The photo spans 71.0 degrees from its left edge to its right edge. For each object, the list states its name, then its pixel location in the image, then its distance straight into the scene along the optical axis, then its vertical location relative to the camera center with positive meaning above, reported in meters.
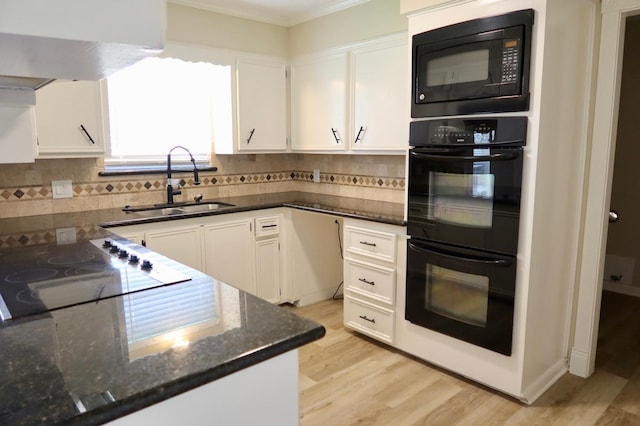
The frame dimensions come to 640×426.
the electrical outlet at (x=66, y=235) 2.15 -0.41
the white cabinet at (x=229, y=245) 2.92 -0.64
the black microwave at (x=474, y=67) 2.12 +0.45
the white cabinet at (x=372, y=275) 2.82 -0.78
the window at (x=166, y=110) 3.28 +0.35
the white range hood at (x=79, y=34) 0.68 +0.19
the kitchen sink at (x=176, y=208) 3.24 -0.40
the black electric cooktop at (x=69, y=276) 1.33 -0.42
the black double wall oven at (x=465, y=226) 2.23 -0.38
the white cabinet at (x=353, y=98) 3.02 +0.42
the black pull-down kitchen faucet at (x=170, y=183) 3.39 -0.21
